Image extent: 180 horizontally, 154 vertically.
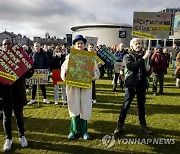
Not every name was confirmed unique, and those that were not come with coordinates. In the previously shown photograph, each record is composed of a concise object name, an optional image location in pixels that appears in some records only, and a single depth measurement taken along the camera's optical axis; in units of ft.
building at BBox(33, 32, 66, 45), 220.91
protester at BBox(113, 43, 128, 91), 23.70
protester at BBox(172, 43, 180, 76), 33.02
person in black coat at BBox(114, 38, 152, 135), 11.49
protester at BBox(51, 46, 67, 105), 18.83
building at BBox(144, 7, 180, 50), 137.67
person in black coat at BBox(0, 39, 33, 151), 10.61
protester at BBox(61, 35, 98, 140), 11.44
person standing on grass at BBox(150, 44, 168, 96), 22.74
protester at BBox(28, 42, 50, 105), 18.31
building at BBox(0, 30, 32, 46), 219.38
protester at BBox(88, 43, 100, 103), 18.23
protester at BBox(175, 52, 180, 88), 15.44
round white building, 145.50
